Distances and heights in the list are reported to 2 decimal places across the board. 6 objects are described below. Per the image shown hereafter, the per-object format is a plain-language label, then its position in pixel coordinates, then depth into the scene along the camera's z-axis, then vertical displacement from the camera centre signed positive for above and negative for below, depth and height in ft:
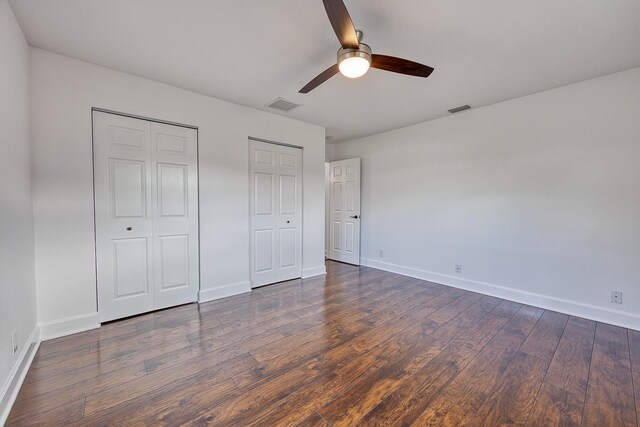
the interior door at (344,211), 16.77 -0.34
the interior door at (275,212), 12.43 -0.32
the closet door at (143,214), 8.61 -0.34
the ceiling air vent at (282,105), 11.05 +4.38
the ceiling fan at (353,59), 5.08 +3.47
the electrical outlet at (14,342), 5.61 -2.99
